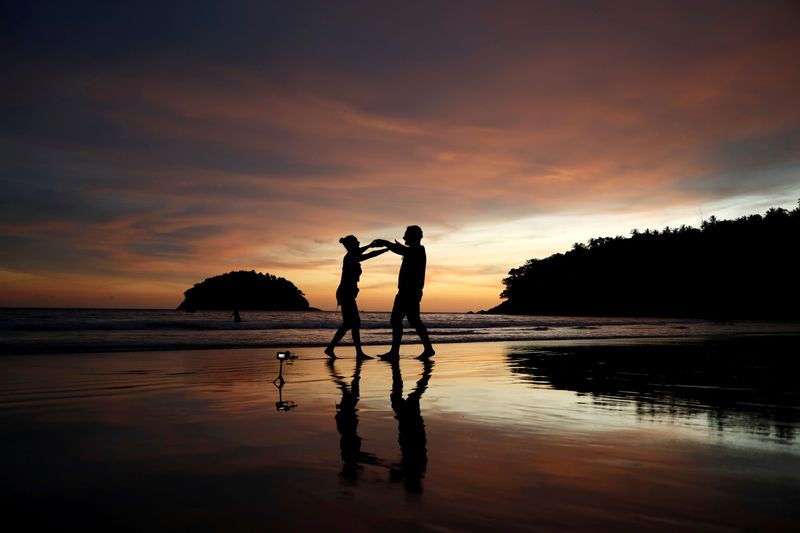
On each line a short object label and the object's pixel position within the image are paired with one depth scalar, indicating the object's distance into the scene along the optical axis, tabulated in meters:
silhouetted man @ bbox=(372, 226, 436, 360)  11.30
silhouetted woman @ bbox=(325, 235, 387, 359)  11.66
